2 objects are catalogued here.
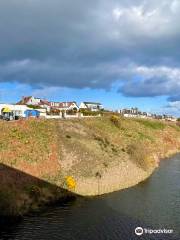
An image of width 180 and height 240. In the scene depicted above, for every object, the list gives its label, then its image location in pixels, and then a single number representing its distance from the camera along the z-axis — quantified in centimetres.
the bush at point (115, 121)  6170
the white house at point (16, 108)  6445
